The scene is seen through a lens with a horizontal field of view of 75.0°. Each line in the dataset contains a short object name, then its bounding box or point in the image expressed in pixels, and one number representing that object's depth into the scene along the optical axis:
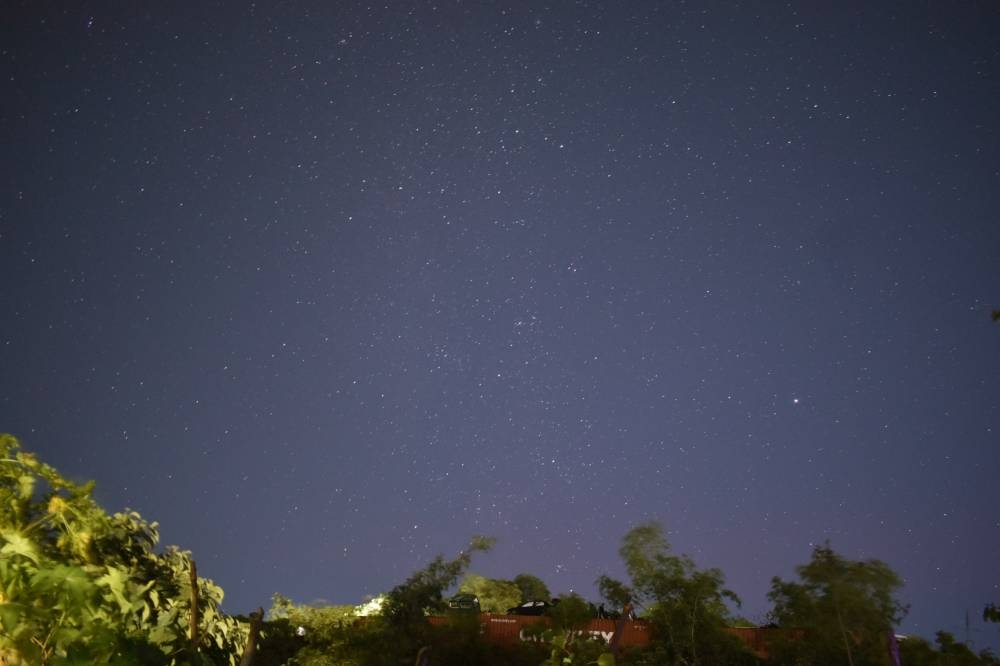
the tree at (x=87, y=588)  4.88
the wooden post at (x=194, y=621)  5.86
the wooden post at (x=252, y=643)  5.81
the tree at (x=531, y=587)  35.00
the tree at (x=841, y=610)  19.22
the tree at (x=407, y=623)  16.81
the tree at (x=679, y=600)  19.73
